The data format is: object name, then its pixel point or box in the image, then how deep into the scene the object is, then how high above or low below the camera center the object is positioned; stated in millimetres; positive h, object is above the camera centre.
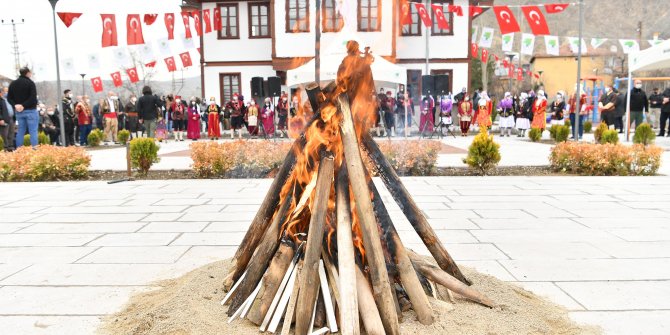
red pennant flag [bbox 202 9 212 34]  23219 +4246
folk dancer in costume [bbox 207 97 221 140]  21516 -302
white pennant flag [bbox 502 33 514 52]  22969 +3124
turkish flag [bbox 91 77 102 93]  22531 +1286
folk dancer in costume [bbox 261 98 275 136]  22703 -335
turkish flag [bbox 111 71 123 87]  23372 +1587
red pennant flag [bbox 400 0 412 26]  22375 +4271
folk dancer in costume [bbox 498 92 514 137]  21766 -188
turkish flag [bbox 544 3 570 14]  15431 +3161
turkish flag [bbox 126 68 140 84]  22627 +1711
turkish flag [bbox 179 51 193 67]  24172 +2568
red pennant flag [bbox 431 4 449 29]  19781 +3659
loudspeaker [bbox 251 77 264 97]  18594 +940
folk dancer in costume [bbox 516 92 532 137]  21375 -189
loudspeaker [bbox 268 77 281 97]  18312 +879
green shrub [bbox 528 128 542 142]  18469 -891
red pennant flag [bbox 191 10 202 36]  24294 +4375
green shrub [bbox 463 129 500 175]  10031 -866
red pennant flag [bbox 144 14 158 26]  18284 +3378
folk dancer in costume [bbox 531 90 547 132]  19875 -23
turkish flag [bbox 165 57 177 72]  24600 +2335
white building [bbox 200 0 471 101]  25172 +3425
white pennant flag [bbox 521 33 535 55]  22062 +2898
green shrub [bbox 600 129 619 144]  13680 -752
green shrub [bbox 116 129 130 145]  18012 -820
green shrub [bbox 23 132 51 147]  15930 -817
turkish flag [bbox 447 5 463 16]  18466 +3703
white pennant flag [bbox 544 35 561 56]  22172 +2856
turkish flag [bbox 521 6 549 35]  16127 +2871
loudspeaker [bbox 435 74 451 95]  18752 +964
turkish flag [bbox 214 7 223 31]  24688 +4546
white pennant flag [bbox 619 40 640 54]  20766 +2665
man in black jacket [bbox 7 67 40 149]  11977 +318
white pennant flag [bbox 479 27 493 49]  22859 +3289
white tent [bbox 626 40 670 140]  14836 +1534
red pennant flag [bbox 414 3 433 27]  19844 +3772
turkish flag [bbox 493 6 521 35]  16775 +2994
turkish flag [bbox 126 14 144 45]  17734 +2893
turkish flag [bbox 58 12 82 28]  15188 +2859
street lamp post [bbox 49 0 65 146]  14012 +1399
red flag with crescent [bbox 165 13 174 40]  19234 +3361
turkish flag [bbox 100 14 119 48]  16920 +2745
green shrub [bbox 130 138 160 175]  10297 -823
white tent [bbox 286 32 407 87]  16339 +1382
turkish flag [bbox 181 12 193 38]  21461 +3802
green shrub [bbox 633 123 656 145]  14438 -723
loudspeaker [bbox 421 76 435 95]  19000 +955
